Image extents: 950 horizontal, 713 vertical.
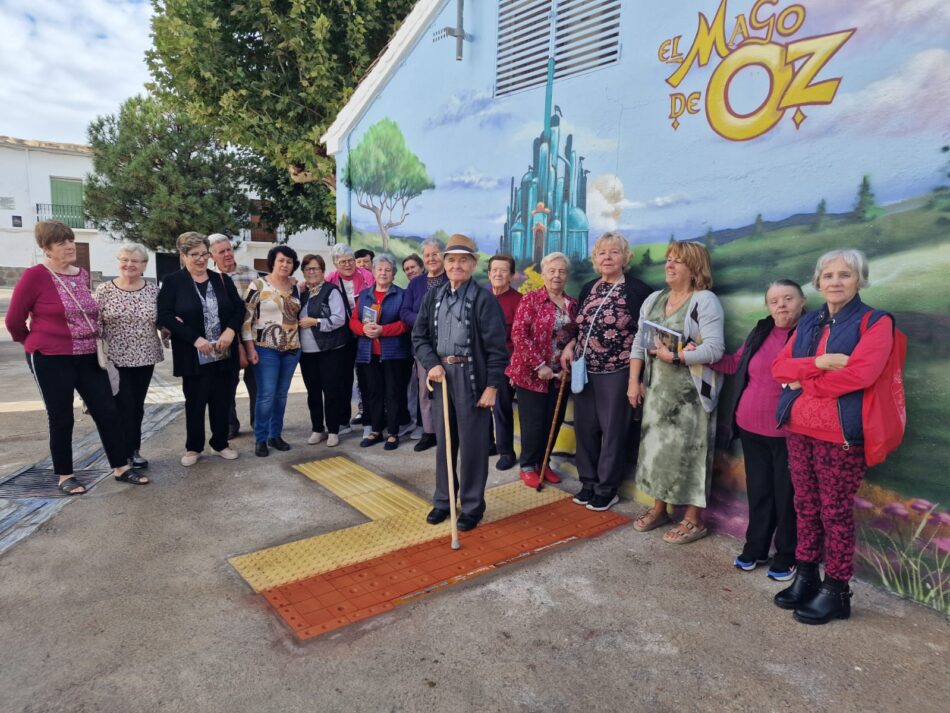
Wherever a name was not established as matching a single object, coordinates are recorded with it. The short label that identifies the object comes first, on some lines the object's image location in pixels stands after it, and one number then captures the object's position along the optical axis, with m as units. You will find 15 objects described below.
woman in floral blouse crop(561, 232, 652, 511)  4.37
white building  28.77
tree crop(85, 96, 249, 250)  20.28
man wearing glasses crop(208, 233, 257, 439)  5.58
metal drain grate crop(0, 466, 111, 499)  4.68
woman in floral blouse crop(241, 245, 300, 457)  5.61
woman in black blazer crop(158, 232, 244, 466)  5.04
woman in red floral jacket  4.79
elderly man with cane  4.11
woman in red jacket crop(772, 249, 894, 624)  2.94
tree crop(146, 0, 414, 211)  11.10
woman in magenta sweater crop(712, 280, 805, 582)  3.50
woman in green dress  3.85
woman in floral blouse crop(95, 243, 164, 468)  4.80
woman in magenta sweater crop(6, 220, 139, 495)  4.37
